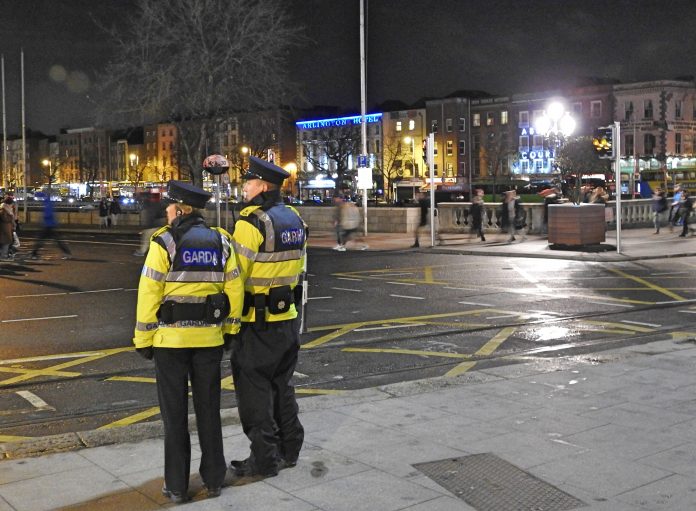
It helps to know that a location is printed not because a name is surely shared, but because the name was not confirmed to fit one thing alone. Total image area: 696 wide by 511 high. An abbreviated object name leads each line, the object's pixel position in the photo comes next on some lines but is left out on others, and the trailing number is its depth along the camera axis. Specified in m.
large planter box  24.92
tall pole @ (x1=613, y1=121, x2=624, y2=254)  22.98
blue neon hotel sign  104.19
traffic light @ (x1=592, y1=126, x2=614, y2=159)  23.72
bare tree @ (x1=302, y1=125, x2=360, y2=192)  101.75
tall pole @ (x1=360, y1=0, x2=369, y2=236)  33.89
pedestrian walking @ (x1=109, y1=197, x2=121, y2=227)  48.98
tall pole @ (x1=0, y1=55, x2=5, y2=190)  56.26
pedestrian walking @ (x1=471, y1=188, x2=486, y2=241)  28.72
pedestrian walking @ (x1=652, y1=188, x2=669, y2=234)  31.94
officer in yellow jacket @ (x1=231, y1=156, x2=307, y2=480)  5.35
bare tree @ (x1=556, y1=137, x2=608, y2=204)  78.12
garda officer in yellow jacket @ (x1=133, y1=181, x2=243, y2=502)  4.87
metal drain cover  4.79
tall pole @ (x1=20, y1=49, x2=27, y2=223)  52.84
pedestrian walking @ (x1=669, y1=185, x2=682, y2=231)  31.92
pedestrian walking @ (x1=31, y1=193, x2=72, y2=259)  26.66
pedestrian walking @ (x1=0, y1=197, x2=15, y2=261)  24.42
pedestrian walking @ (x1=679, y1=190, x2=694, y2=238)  30.42
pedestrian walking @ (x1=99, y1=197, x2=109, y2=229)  46.47
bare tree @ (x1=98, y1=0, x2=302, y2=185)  36.16
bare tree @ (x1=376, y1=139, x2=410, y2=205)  102.94
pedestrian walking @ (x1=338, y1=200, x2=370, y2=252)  26.64
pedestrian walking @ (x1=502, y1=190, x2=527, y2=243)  28.93
